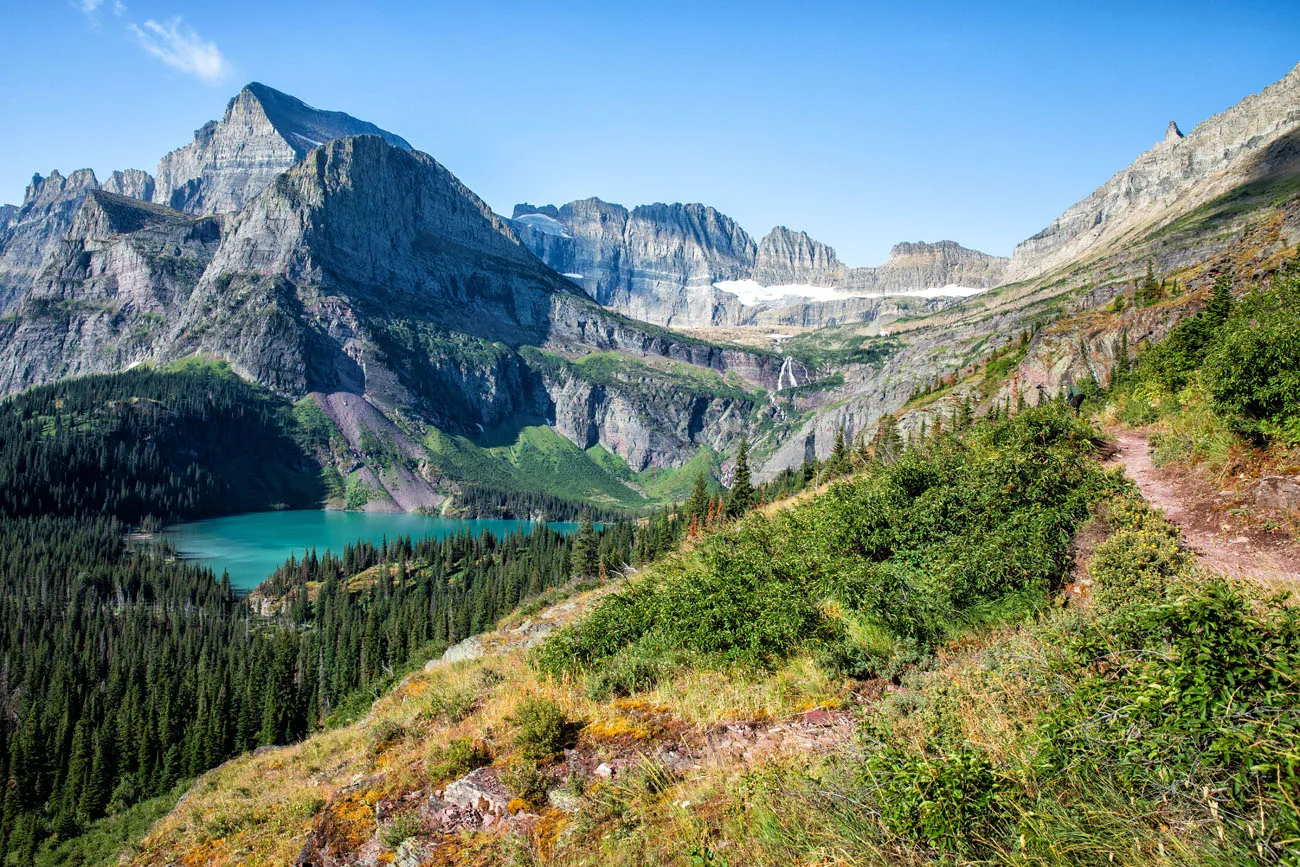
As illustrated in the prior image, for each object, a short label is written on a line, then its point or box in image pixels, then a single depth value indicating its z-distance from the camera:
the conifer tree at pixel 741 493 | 59.58
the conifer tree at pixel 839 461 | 46.32
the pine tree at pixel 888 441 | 43.28
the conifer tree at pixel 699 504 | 75.72
